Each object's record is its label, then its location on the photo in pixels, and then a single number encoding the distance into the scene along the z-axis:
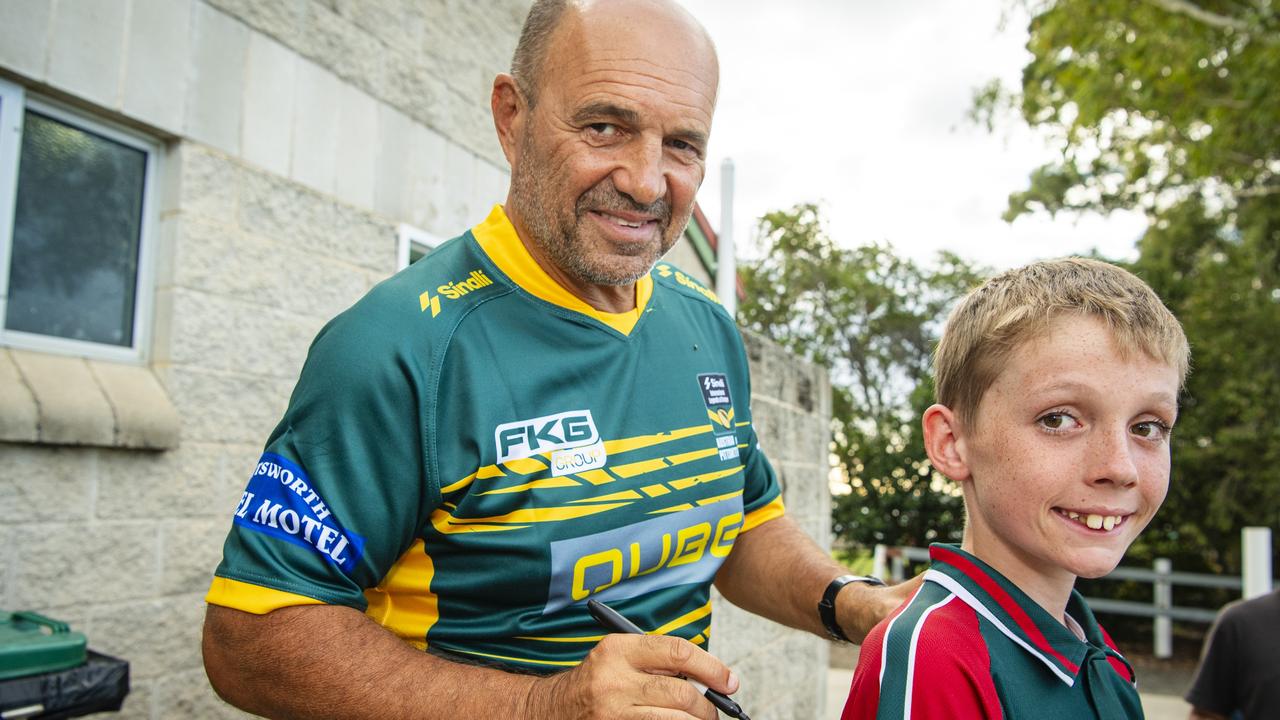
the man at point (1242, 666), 3.22
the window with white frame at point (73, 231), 2.79
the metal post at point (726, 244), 5.04
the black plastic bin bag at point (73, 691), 2.06
